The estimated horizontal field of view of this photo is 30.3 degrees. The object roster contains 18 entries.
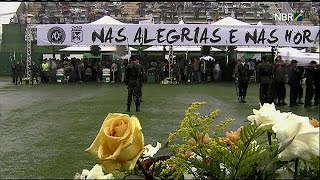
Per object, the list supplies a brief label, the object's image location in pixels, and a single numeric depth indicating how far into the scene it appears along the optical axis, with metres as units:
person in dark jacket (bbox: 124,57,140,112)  15.23
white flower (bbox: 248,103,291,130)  1.55
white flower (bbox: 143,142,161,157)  1.76
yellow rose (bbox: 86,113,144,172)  1.47
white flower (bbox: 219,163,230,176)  1.54
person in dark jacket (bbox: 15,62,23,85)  30.65
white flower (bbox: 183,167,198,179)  1.61
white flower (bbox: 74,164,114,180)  1.56
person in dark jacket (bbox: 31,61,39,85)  29.76
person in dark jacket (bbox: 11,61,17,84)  30.60
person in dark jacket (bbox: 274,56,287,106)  16.39
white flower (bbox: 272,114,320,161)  1.44
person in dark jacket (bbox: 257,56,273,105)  16.45
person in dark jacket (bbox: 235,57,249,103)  18.83
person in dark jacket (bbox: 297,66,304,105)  17.21
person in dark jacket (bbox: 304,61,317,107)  16.77
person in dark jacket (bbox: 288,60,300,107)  16.99
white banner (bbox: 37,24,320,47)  26.03
